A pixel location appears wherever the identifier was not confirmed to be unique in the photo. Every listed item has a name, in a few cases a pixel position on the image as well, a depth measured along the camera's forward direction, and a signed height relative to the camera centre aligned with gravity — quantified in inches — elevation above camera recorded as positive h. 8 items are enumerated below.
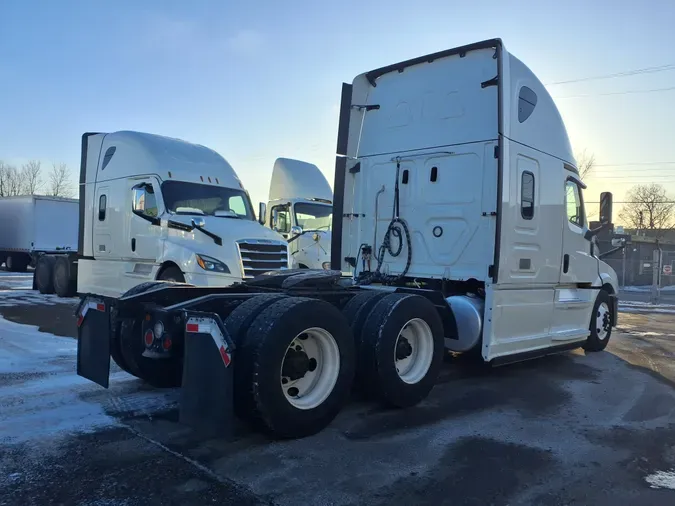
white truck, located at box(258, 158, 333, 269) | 557.9 +46.8
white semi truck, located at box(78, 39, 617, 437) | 171.0 -11.1
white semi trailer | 1024.2 +41.7
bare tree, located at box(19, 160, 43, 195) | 2581.2 +267.1
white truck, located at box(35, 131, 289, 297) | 388.5 +23.8
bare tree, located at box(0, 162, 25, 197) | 2564.0 +280.4
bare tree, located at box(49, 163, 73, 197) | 2620.6 +273.6
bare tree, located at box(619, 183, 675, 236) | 2714.1 +251.8
